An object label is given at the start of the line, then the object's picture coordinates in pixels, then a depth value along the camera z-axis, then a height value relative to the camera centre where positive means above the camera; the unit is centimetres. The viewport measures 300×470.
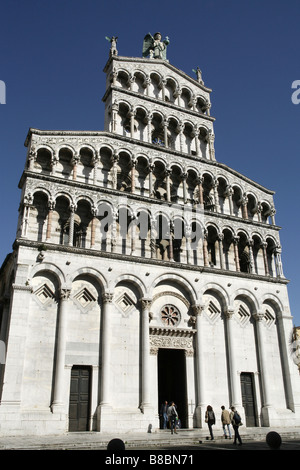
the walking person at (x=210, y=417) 1850 -68
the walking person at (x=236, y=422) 1668 -80
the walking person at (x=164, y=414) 2238 -64
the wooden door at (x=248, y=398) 2509 +14
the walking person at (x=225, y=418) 1858 -72
